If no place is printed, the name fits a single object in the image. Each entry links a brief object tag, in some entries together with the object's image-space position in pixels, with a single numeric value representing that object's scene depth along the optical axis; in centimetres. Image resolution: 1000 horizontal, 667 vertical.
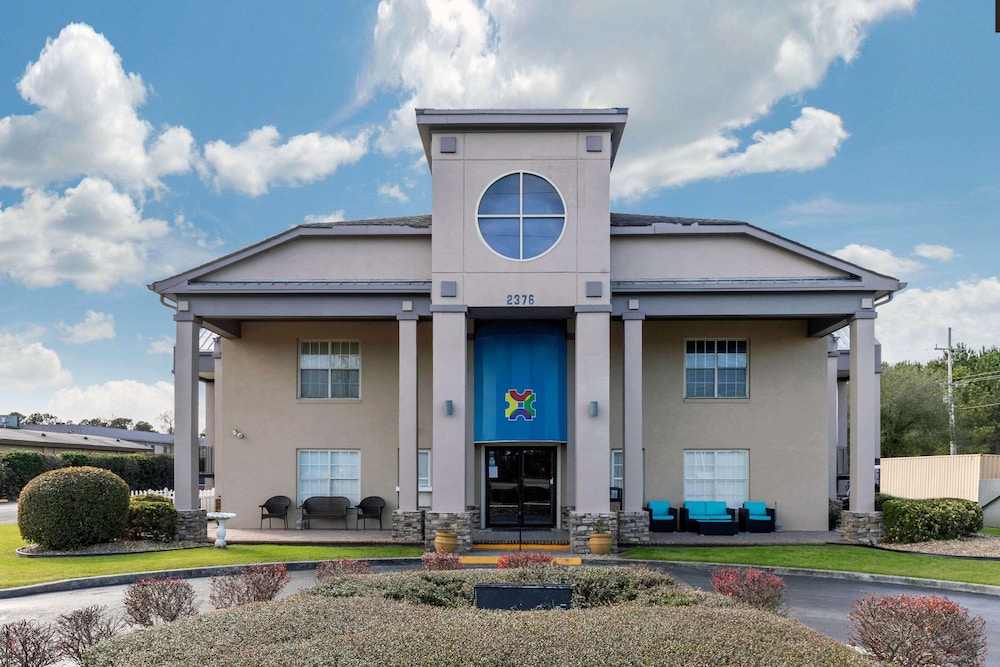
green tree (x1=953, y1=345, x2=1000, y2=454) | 5373
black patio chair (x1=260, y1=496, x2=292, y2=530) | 2244
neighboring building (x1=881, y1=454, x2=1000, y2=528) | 2611
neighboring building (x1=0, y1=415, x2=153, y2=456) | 4709
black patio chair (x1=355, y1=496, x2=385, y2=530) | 2231
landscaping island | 627
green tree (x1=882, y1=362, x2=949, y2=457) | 4741
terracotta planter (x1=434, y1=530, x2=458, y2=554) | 1827
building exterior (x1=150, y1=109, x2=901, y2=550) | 1944
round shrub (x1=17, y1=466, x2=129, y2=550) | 1816
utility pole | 4498
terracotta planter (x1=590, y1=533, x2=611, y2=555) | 1819
